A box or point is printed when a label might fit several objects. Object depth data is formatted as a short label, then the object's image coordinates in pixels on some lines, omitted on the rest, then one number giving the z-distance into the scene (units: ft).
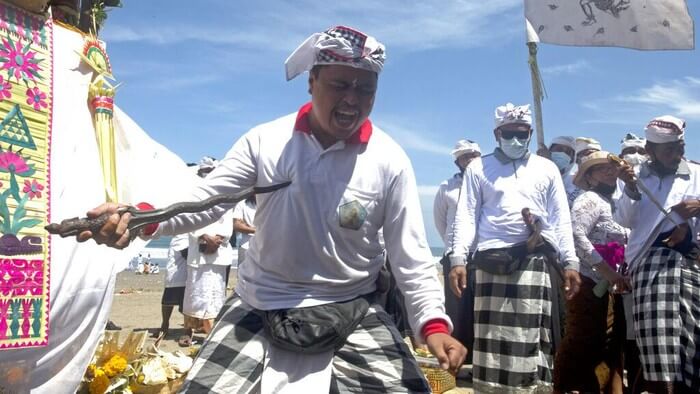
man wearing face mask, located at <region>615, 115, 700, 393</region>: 16.55
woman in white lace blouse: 20.11
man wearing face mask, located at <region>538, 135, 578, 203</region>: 25.03
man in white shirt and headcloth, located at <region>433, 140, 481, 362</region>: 23.06
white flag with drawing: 22.52
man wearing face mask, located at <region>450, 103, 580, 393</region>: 17.61
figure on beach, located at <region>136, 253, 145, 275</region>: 108.21
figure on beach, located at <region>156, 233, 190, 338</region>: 31.55
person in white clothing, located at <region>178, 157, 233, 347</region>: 29.32
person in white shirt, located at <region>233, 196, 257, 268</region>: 30.01
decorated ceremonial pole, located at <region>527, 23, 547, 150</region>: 22.22
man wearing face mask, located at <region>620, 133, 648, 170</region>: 25.02
